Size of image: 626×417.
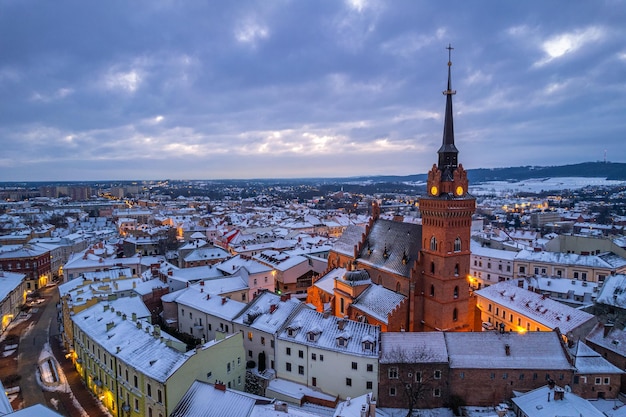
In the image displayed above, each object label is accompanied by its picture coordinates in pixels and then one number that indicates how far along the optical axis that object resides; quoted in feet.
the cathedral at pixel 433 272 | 188.44
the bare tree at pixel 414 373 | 151.94
